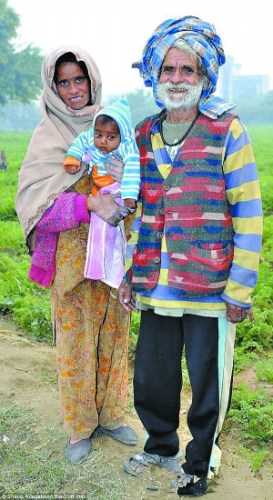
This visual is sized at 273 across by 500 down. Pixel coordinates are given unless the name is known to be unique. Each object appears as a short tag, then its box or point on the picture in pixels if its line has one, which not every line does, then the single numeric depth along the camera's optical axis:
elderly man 2.70
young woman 2.98
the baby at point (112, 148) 2.80
